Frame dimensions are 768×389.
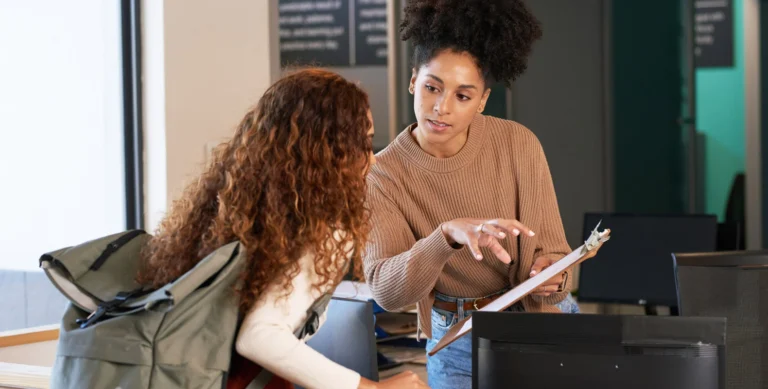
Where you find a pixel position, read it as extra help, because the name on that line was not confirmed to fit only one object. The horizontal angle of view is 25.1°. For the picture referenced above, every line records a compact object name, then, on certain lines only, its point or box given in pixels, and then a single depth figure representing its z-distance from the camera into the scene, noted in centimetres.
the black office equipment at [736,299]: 350
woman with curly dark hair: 370
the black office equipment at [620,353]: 299
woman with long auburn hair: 312
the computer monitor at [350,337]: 368
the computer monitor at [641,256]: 517
